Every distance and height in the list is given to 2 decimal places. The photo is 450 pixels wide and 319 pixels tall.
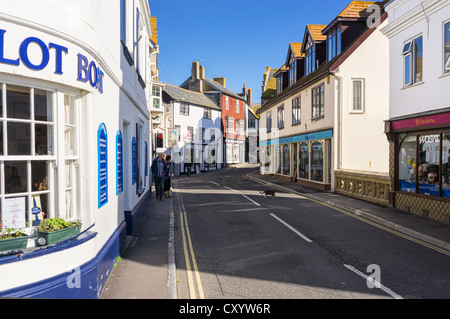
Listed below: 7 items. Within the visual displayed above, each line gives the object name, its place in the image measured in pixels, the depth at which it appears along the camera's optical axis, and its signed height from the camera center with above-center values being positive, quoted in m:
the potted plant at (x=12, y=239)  4.14 -1.00
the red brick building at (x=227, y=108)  50.25 +6.74
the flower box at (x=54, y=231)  4.49 -0.99
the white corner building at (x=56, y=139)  4.23 +0.19
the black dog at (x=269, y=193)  17.36 -1.95
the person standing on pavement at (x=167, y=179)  17.08 -1.26
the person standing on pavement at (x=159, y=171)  16.34 -0.83
